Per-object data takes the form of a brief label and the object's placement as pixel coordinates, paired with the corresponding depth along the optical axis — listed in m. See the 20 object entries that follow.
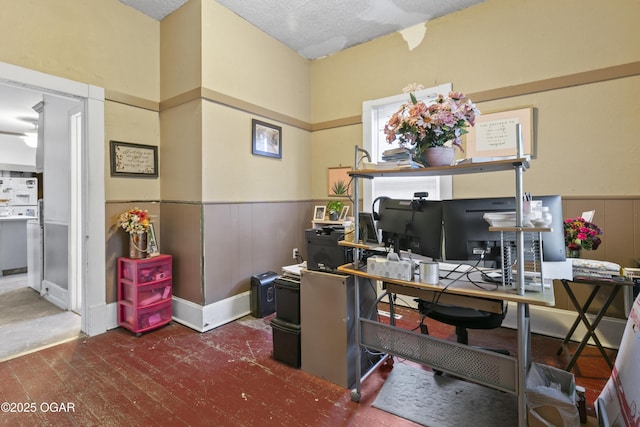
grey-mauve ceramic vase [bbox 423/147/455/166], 1.75
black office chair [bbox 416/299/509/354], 1.98
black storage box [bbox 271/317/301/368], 2.29
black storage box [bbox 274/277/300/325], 2.34
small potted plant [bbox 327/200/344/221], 3.77
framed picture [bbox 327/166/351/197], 3.93
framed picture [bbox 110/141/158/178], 2.97
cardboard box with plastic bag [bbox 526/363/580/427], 1.48
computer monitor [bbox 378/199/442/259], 1.85
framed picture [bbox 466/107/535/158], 2.82
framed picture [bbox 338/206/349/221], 3.87
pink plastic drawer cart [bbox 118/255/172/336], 2.84
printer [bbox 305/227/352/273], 2.21
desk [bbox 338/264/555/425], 1.46
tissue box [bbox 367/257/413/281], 1.75
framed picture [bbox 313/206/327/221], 4.05
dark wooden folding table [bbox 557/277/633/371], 2.01
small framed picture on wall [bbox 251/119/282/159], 3.46
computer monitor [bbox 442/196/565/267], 1.68
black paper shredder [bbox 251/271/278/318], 3.29
